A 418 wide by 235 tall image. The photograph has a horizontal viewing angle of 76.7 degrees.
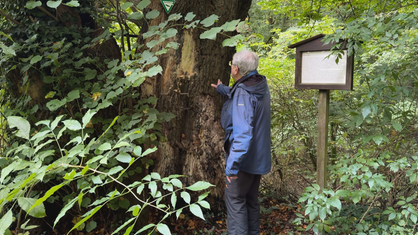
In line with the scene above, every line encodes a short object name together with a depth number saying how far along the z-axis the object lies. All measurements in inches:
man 81.4
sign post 96.3
